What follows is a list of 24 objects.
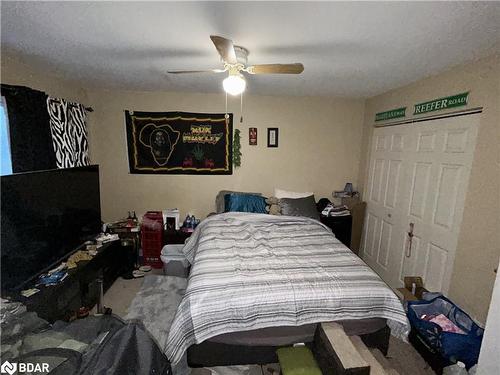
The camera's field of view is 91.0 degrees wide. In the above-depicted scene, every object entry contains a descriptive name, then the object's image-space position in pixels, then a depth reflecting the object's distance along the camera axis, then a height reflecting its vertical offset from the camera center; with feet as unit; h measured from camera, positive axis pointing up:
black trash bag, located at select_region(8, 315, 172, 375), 3.49 -3.03
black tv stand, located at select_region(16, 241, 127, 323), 5.85 -3.94
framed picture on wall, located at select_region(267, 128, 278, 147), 11.93 +0.84
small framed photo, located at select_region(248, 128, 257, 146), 11.82 +0.85
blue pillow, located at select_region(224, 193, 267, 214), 10.78 -2.20
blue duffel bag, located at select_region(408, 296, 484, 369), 5.64 -4.22
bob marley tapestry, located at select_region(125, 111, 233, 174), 11.32 +0.45
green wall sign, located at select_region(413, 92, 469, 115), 6.93 +1.71
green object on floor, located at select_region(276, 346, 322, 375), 5.09 -4.39
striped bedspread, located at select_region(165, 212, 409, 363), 5.39 -3.17
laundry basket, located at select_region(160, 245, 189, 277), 10.11 -4.46
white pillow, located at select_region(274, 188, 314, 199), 11.70 -1.87
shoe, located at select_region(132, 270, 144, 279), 10.18 -5.11
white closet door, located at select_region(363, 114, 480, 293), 7.10 -1.30
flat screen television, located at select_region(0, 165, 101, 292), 5.45 -1.90
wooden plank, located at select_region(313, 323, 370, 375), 4.54 -3.81
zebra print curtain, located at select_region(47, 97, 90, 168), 8.17 +0.60
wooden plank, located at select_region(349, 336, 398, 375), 4.99 -4.28
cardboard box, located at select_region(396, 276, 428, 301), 7.82 -4.23
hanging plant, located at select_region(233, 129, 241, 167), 11.71 +0.26
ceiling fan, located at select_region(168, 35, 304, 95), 5.45 +1.94
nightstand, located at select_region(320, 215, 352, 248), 11.35 -3.17
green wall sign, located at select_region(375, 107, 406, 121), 9.41 +1.77
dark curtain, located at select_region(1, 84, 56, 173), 6.59 +0.53
